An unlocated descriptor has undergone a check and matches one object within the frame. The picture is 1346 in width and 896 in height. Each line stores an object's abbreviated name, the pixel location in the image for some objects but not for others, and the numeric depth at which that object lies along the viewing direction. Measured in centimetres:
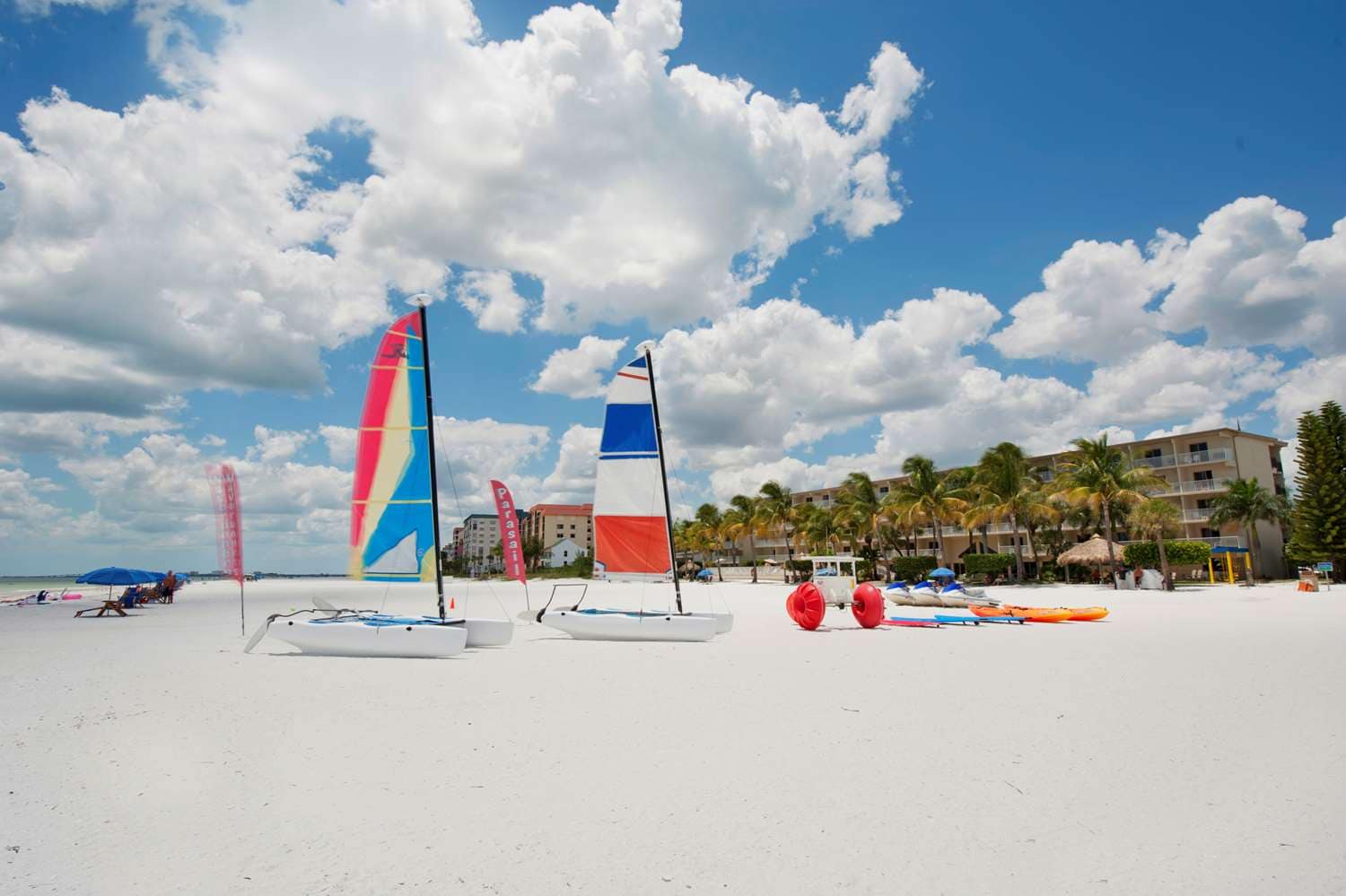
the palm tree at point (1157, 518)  3694
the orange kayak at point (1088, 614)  2152
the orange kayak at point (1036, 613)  2167
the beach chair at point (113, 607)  3031
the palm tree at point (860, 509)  5309
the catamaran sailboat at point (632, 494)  1838
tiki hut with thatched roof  4166
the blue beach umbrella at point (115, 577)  3247
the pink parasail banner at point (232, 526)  1880
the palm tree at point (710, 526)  7812
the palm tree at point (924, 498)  4834
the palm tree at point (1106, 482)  3938
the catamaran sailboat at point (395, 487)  1595
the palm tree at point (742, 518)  7075
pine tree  3934
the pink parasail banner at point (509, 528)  1930
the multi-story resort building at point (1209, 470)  4828
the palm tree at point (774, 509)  6606
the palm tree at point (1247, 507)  4225
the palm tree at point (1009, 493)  4328
